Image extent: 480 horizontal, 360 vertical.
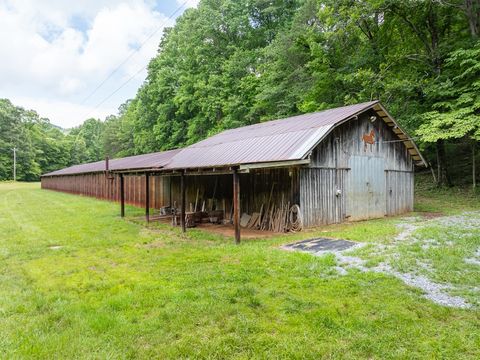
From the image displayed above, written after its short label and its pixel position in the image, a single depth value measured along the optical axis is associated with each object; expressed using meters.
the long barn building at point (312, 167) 10.18
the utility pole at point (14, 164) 51.38
